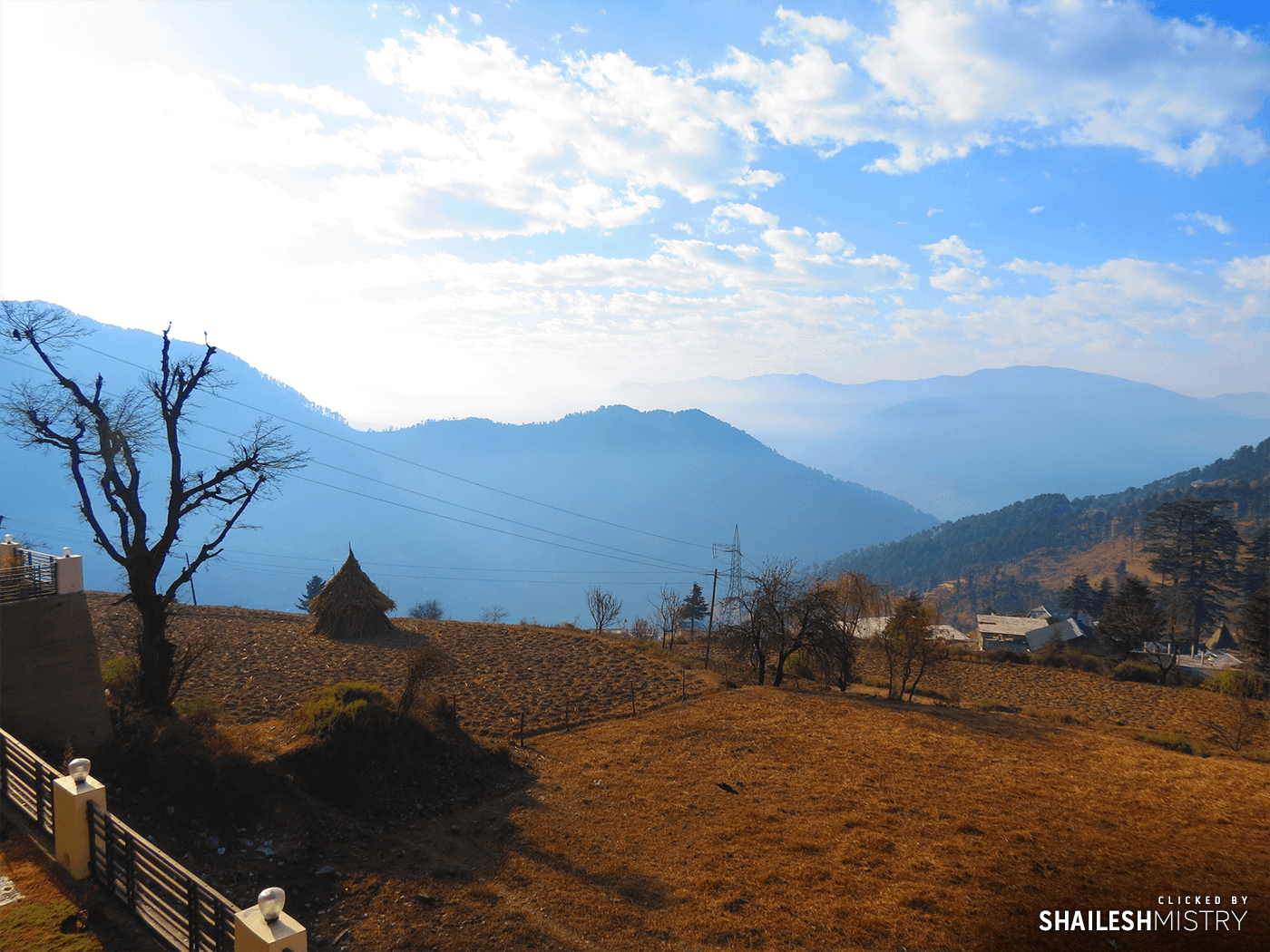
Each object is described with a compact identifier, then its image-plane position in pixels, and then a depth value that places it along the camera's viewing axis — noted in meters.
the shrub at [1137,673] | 33.81
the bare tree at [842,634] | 23.94
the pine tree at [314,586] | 67.53
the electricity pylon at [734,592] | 27.24
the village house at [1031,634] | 54.88
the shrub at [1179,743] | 17.92
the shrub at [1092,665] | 37.06
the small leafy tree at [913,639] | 24.61
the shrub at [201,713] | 11.34
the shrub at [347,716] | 11.61
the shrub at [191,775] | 9.45
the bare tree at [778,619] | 23.73
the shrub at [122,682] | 11.94
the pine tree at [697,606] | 62.59
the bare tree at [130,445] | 11.55
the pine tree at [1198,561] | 65.12
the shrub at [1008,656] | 38.94
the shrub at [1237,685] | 26.64
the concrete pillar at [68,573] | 10.65
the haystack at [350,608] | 27.33
